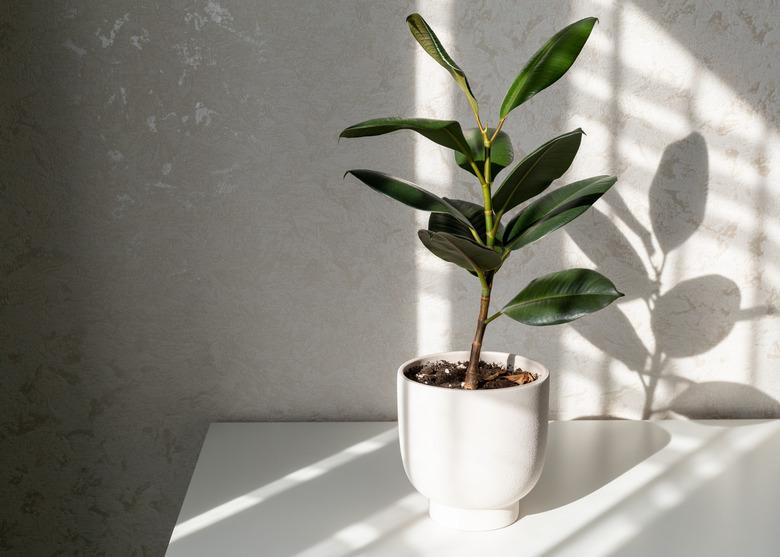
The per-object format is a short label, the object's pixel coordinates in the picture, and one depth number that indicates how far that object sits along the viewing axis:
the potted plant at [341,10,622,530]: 0.84
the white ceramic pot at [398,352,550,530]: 0.87
